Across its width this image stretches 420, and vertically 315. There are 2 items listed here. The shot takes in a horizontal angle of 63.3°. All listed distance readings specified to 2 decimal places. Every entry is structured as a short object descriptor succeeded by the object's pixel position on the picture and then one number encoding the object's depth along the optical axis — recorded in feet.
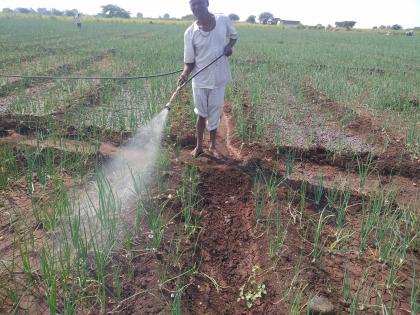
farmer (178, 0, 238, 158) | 10.61
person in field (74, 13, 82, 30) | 75.47
